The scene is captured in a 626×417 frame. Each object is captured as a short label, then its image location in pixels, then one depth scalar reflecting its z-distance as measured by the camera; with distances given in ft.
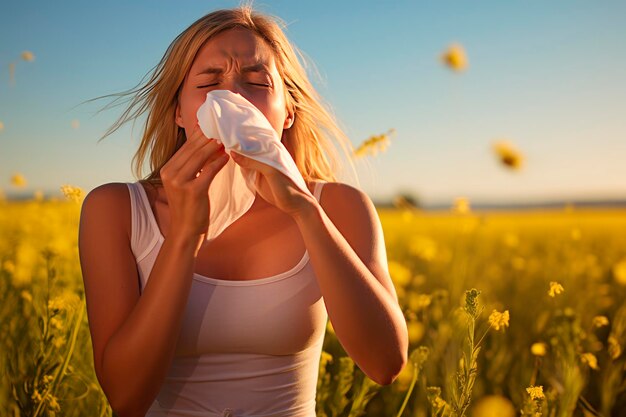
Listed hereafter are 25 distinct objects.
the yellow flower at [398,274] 11.16
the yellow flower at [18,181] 12.92
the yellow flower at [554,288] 5.25
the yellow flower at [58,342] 5.49
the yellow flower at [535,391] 4.76
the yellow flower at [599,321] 6.43
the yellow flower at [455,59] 9.42
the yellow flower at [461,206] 10.36
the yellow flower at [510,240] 16.97
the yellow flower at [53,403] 5.23
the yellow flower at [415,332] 7.88
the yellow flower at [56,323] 5.65
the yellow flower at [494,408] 7.05
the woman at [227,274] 4.07
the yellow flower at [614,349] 6.26
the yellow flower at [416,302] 6.78
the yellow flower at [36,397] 5.23
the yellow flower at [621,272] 13.28
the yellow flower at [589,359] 6.01
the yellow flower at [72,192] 5.80
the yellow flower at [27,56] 6.71
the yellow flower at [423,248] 12.42
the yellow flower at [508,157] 10.30
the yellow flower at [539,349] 6.29
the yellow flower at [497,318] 4.82
